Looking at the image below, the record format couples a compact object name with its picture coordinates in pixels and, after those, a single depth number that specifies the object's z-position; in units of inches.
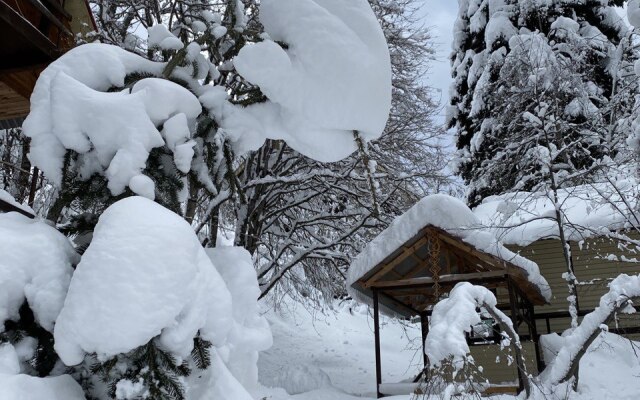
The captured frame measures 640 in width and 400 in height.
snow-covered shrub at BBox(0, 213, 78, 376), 83.7
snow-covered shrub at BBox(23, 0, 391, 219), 97.9
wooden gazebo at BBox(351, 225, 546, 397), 359.3
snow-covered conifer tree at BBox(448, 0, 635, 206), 389.4
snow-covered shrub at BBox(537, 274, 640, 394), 206.1
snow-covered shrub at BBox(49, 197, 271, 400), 76.2
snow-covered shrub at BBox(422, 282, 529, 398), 160.2
